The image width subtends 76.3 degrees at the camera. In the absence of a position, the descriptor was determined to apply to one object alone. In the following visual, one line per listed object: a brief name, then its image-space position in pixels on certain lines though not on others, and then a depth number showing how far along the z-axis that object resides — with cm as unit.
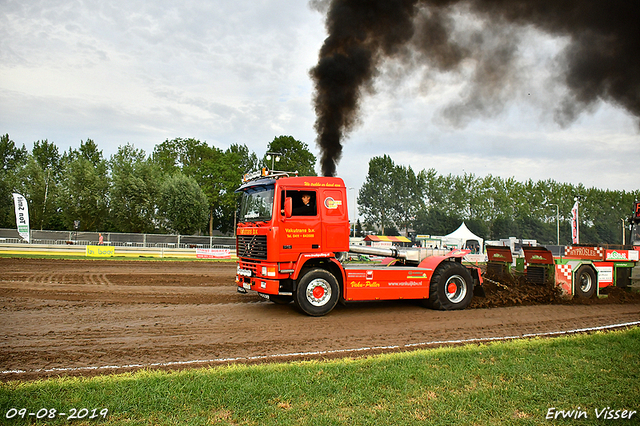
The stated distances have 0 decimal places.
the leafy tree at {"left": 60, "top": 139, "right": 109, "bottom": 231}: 4531
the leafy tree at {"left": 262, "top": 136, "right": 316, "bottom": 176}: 5872
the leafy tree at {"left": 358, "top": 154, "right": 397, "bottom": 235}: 7719
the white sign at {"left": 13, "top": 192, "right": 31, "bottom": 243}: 2475
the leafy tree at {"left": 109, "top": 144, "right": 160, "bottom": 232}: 4538
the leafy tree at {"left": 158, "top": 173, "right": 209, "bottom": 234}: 4650
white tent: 4528
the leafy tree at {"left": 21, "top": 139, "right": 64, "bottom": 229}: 4628
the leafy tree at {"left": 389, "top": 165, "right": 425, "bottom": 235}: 7706
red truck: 891
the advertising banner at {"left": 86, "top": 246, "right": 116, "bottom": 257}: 2632
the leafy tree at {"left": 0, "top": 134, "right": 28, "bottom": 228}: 4316
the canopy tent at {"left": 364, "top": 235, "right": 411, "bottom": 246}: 4258
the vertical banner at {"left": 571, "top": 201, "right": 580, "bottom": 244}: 3149
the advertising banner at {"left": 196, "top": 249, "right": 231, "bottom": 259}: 2920
